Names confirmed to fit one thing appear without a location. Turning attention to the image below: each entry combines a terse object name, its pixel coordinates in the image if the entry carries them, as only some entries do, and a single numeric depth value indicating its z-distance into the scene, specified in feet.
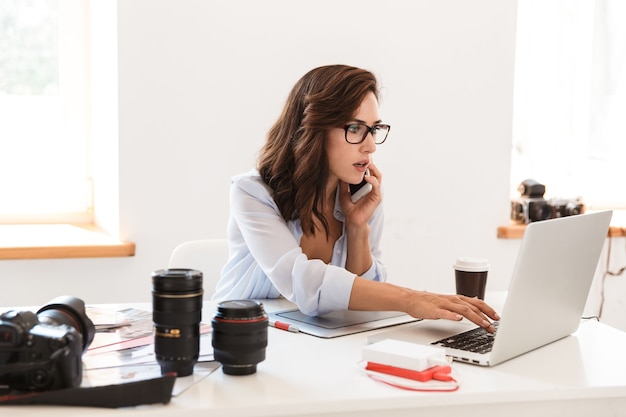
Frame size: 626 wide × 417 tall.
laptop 4.17
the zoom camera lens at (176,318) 3.89
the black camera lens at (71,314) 3.96
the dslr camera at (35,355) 3.54
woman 5.83
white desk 3.60
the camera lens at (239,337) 3.97
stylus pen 5.00
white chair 6.86
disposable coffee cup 5.77
